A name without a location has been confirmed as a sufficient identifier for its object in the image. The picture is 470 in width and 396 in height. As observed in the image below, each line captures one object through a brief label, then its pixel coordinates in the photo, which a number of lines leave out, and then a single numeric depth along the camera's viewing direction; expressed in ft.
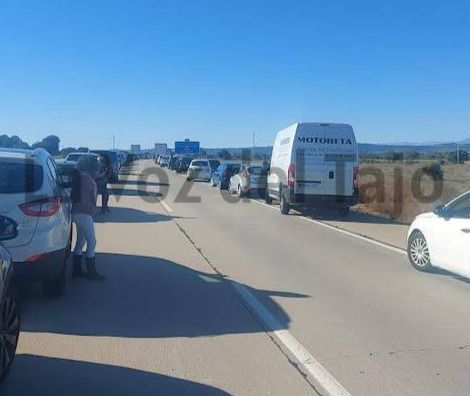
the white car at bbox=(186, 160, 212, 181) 141.49
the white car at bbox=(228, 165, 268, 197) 85.61
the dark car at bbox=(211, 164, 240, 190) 107.96
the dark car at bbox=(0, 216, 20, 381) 15.31
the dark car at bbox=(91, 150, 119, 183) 100.61
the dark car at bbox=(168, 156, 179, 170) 213.09
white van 59.36
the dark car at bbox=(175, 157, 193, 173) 195.72
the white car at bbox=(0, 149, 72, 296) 21.93
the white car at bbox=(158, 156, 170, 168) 266.16
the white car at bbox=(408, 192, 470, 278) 27.89
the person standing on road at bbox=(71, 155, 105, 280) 27.81
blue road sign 256.93
